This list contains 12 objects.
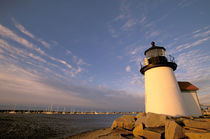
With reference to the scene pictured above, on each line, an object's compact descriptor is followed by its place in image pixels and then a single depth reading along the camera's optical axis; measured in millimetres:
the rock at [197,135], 3454
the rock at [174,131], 4246
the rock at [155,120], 6387
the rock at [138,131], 5551
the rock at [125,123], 8719
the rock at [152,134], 4504
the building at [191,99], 10594
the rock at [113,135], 6088
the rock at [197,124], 4682
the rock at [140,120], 7083
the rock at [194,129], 4453
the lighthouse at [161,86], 8758
